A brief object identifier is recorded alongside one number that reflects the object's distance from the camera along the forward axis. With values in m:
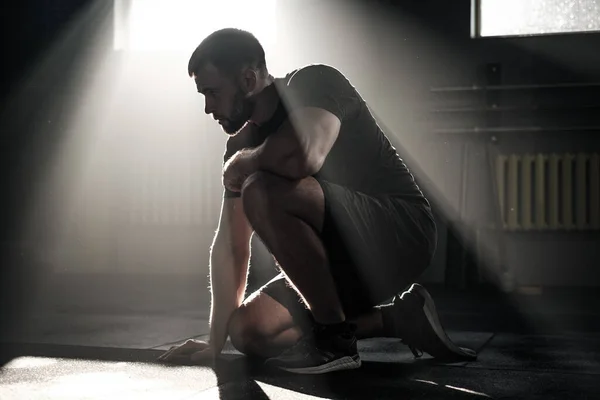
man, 1.70
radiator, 4.16
